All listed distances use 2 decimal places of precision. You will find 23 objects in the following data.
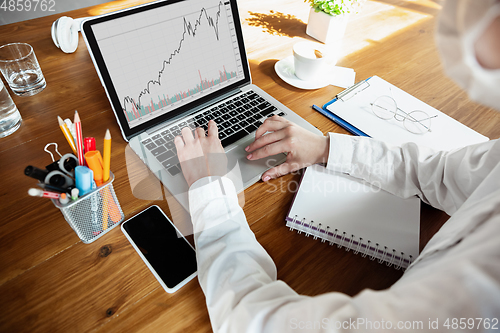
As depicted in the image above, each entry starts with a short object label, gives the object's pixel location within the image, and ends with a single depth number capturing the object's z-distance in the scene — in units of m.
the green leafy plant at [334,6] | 0.98
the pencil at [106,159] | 0.46
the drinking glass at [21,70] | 0.80
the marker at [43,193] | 0.39
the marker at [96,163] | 0.46
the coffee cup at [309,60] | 0.87
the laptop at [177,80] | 0.63
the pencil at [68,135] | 0.47
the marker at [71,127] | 0.49
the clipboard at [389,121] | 0.78
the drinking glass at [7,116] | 0.70
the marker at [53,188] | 0.43
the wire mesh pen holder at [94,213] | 0.47
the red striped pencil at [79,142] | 0.46
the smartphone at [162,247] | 0.51
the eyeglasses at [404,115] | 0.81
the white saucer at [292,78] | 0.91
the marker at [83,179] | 0.45
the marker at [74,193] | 0.44
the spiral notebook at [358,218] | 0.54
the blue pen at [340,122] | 0.79
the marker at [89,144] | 0.48
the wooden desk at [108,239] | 0.47
